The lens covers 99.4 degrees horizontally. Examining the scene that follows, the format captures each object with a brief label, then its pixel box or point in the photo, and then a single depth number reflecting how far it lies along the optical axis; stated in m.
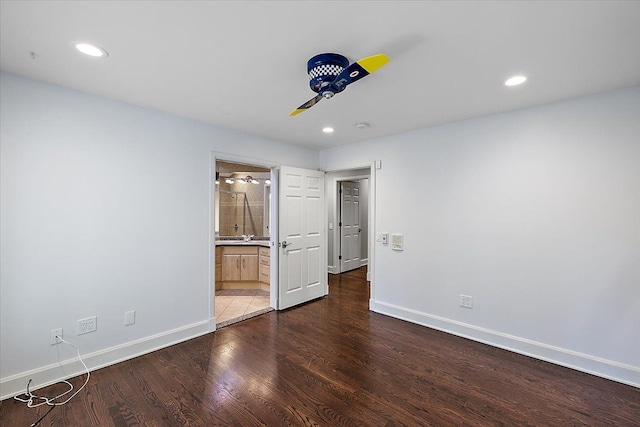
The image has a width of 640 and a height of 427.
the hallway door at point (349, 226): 6.15
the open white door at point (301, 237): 3.95
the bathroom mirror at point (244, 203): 5.71
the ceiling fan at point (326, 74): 1.75
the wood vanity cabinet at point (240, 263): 4.88
